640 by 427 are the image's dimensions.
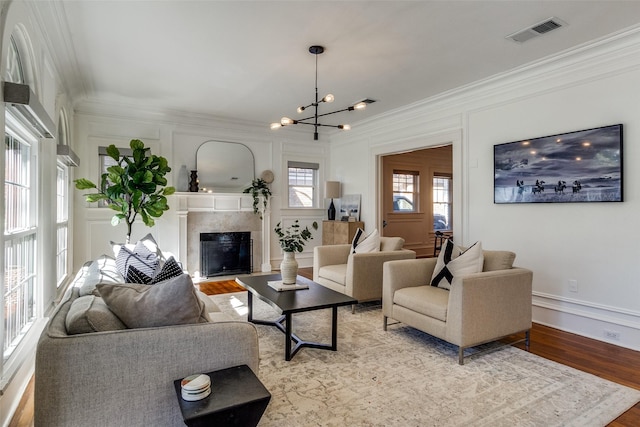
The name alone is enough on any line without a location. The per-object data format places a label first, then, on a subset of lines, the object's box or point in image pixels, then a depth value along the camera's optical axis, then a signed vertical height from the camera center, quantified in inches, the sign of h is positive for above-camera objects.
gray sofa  54.7 -25.6
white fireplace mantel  230.8 +2.9
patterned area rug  80.6 -46.2
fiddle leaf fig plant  178.1 +12.5
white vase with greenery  133.7 -19.0
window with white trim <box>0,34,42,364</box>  90.4 -3.6
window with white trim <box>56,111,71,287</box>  163.8 -0.6
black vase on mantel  234.5 +18.4
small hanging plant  255.9 +14.2
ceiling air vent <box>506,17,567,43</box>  114.9 +60.9
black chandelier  132.6 +41.6
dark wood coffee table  110.1 -29.2
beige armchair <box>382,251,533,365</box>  106.7 -29.8
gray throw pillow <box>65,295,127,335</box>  59.2 -18.4
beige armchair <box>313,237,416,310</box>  156.1 -27.5
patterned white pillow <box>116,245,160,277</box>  113.0 -16.3
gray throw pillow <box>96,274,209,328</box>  63.3 -16.5
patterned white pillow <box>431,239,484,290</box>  122.6 -18.4
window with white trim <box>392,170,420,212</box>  318.7 +18.9
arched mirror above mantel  242.4 +31.2
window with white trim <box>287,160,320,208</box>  278.0 +21.7
